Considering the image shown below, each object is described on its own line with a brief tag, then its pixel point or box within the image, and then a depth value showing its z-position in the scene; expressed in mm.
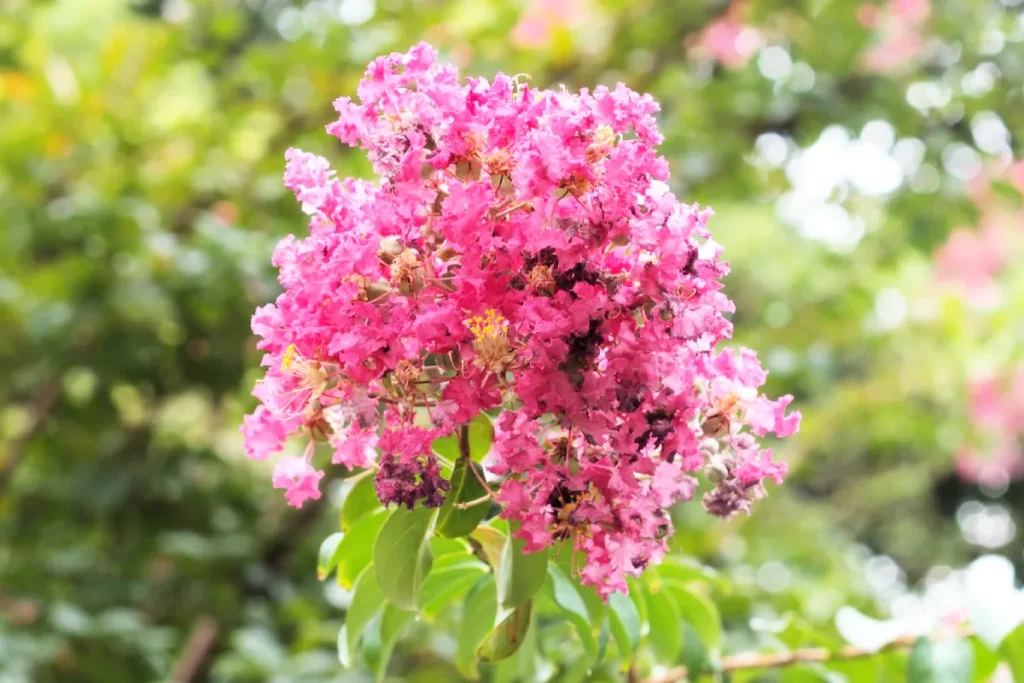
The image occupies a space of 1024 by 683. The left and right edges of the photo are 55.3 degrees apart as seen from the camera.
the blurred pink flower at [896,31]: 2367
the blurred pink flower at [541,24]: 2369
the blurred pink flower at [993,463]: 4223
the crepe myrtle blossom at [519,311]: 689
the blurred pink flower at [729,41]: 2457
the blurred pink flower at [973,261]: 3746
